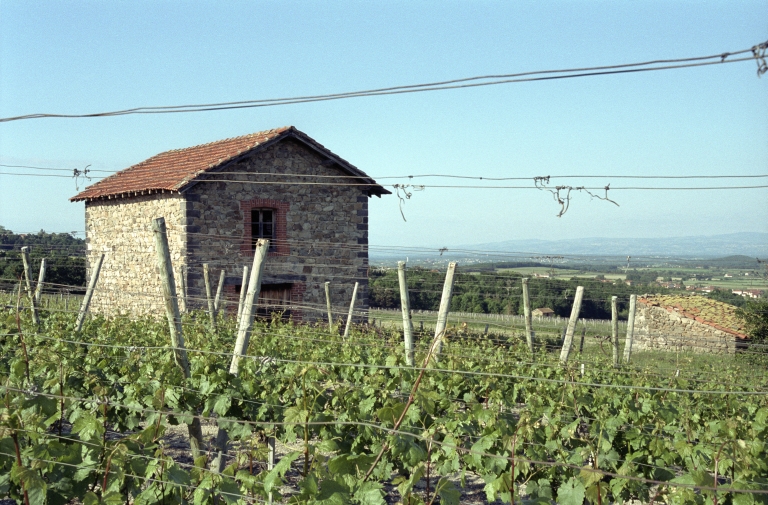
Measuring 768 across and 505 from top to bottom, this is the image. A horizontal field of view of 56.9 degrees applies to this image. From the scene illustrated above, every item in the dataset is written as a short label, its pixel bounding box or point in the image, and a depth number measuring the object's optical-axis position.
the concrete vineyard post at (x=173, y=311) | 4.70
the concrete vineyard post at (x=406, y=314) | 6.71
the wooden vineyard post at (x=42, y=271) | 11.88
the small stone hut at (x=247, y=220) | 13.39
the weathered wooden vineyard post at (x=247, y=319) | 4.63
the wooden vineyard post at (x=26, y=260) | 11.15
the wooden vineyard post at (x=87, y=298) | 8.55
